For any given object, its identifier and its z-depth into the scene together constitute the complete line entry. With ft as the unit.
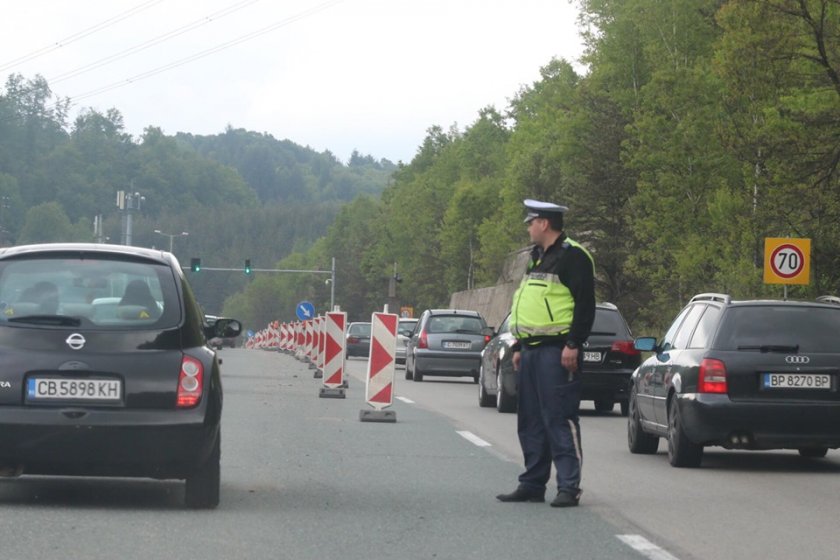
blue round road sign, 186.09
